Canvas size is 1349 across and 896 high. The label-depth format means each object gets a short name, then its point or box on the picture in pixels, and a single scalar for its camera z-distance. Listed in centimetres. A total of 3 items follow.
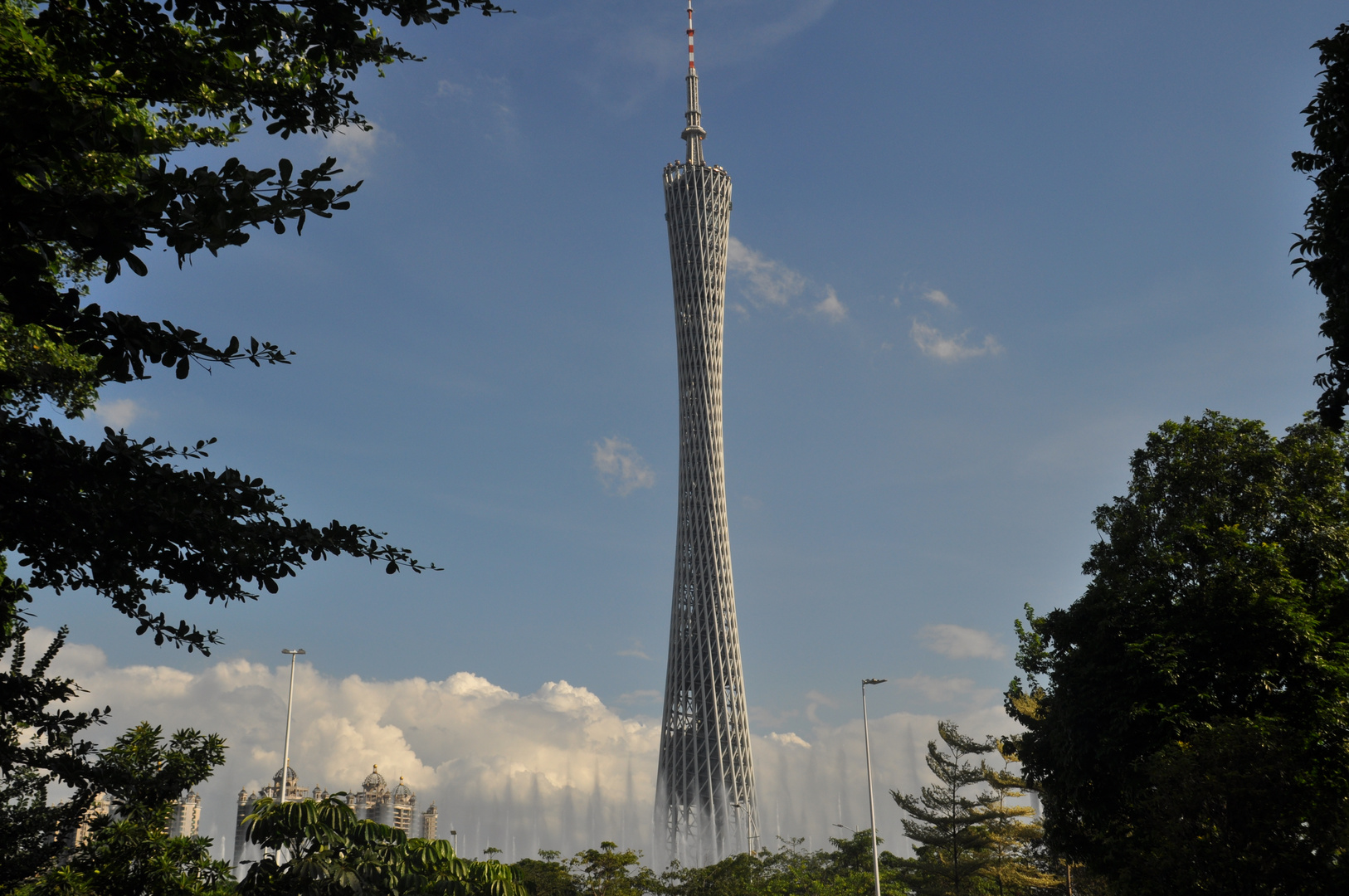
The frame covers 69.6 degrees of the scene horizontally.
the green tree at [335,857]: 1308
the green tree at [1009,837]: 3719
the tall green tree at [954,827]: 3703
